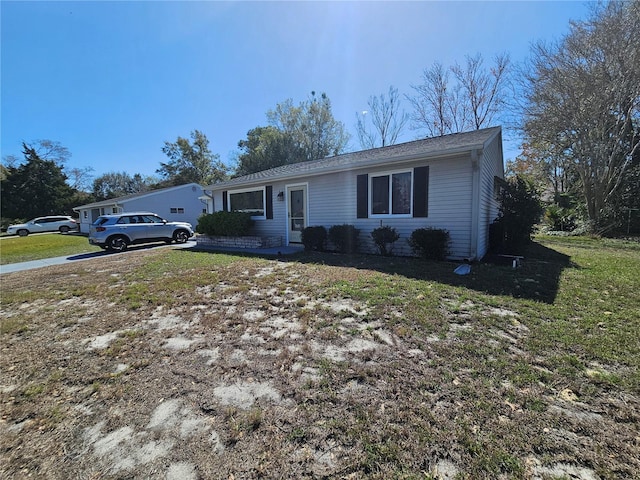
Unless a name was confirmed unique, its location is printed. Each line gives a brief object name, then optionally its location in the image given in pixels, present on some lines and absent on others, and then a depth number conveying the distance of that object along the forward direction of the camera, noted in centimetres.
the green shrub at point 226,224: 1114
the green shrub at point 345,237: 839
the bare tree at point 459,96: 2025
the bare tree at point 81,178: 4113
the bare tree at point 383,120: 2336
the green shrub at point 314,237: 901
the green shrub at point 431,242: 695
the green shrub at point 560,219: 1540
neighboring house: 2148
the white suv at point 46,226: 2428
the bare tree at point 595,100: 1279
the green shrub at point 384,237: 770
